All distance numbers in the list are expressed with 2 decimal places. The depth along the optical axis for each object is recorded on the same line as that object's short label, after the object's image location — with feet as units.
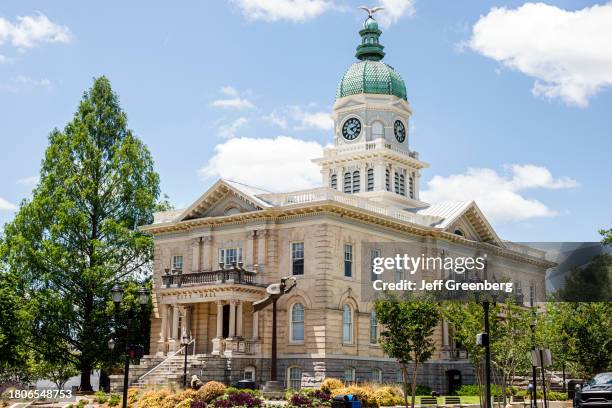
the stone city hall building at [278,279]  163.63
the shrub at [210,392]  125.80
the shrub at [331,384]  135.64
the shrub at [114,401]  140.46
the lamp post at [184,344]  151.84
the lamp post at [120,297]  104.27
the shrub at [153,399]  129.08
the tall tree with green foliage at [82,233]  181.37
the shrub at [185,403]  123.03
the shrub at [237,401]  122.93
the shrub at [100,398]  145.59
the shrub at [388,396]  135.23
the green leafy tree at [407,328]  141.08
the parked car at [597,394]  94.12
